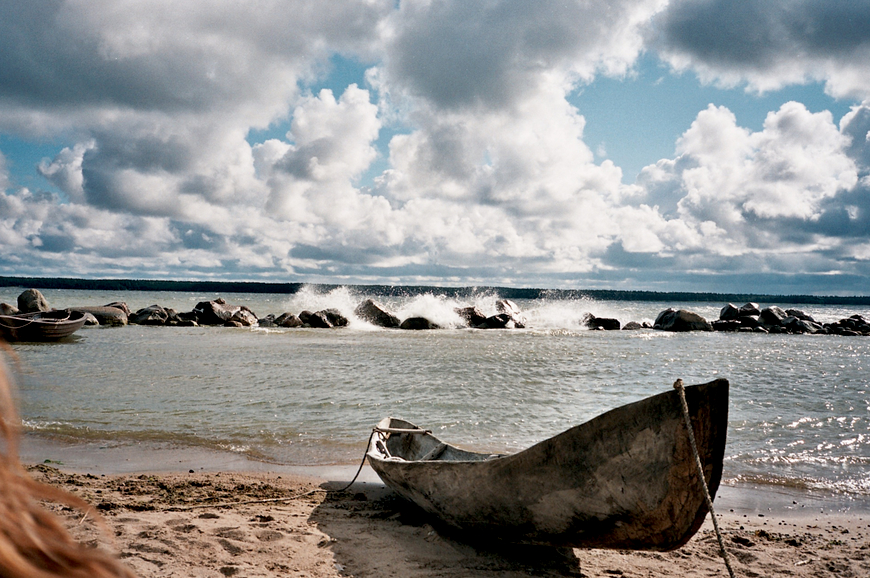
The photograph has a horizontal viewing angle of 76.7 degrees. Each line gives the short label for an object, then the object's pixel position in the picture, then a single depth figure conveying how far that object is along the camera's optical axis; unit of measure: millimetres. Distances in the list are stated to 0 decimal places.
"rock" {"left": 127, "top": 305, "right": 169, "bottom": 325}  29016
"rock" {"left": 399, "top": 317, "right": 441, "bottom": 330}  29359
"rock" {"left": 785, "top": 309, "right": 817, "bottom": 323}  35575
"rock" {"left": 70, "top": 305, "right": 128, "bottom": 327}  27844
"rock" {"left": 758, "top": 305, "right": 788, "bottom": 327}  33531
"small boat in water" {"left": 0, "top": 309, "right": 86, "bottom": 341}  19047
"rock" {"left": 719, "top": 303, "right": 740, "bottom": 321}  35219
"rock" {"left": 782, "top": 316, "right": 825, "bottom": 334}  32688
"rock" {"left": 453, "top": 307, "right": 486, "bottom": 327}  31266
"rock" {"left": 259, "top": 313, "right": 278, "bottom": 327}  30078
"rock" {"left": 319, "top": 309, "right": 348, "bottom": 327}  29906
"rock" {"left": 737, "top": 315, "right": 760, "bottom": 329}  33281
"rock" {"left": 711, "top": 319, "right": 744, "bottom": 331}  32522
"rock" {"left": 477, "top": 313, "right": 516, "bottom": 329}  31094
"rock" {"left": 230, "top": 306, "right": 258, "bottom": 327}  29844
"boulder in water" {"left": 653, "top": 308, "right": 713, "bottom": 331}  31828
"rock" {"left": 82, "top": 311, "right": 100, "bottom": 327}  26688
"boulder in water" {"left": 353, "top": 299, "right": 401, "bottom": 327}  30109
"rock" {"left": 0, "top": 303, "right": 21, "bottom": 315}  24678
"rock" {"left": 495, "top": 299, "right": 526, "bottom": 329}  32250
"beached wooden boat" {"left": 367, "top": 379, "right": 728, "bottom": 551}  3598
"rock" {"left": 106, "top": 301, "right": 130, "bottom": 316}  30294
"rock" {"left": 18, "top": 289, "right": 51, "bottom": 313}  26331
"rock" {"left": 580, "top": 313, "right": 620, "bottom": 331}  32406
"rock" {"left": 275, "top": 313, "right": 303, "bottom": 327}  29250
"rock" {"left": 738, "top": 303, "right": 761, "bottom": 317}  35938
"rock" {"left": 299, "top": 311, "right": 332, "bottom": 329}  29172
